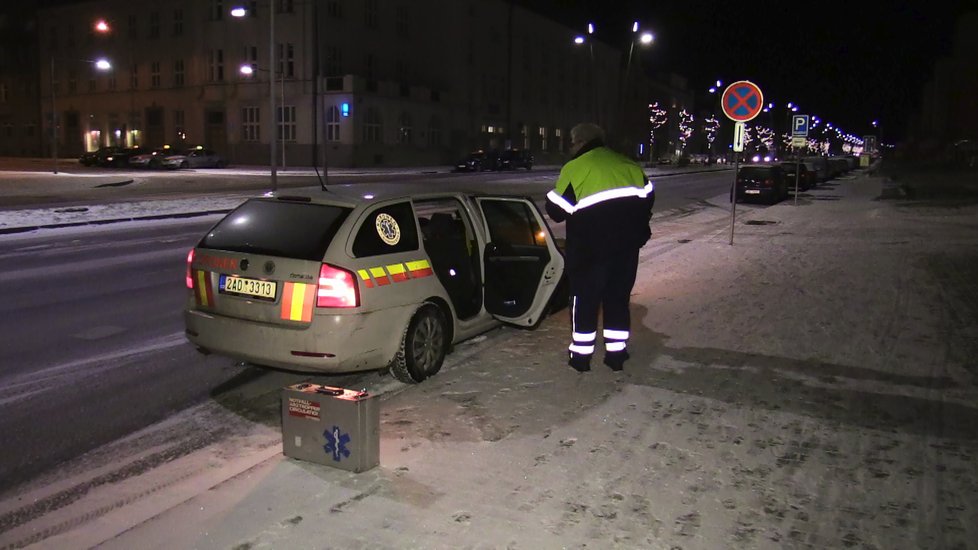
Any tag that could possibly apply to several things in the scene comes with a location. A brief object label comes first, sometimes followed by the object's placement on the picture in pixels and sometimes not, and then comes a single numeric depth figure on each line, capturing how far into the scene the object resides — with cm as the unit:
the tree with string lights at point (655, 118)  9181
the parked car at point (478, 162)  5347
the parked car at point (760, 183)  2912
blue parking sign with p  2566
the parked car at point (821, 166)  4312
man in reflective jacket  607
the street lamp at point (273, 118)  2731
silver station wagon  547
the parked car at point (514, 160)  5728
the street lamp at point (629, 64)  4158
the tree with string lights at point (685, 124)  10156
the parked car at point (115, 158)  5347
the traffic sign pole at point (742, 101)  1355
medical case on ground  430
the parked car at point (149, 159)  5222
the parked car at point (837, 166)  5248
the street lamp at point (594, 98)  9538
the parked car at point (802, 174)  3566
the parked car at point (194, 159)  5172
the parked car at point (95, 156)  5431
